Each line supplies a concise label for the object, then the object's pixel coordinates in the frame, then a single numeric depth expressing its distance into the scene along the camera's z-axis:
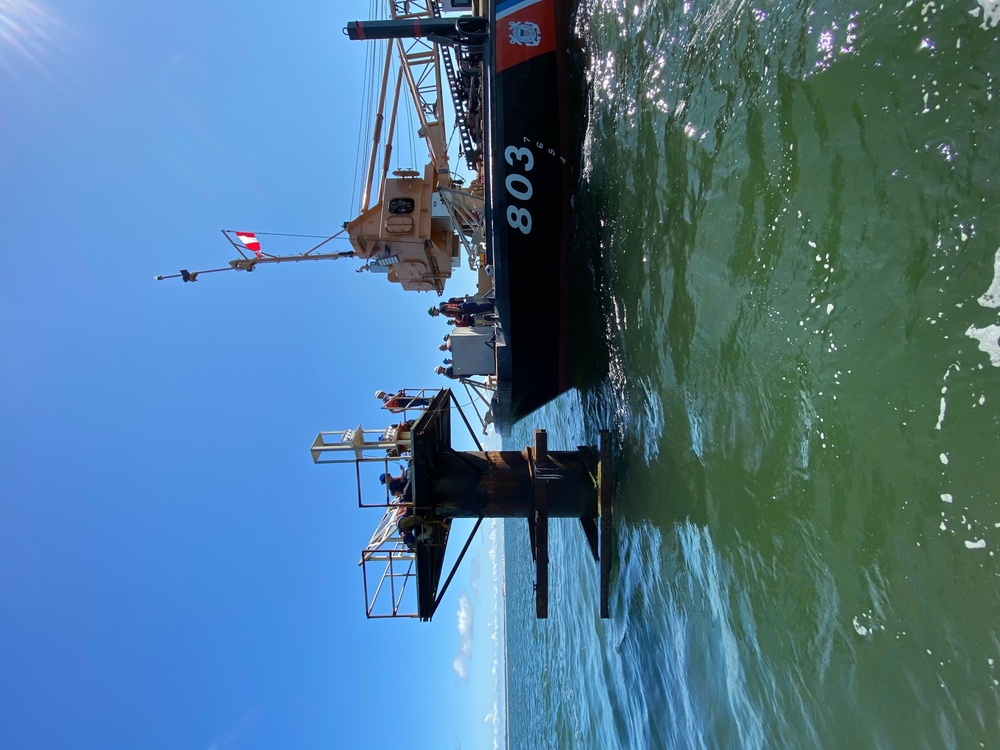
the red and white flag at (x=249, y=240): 16.11
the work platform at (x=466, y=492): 10.04
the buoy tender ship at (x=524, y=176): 10.52
